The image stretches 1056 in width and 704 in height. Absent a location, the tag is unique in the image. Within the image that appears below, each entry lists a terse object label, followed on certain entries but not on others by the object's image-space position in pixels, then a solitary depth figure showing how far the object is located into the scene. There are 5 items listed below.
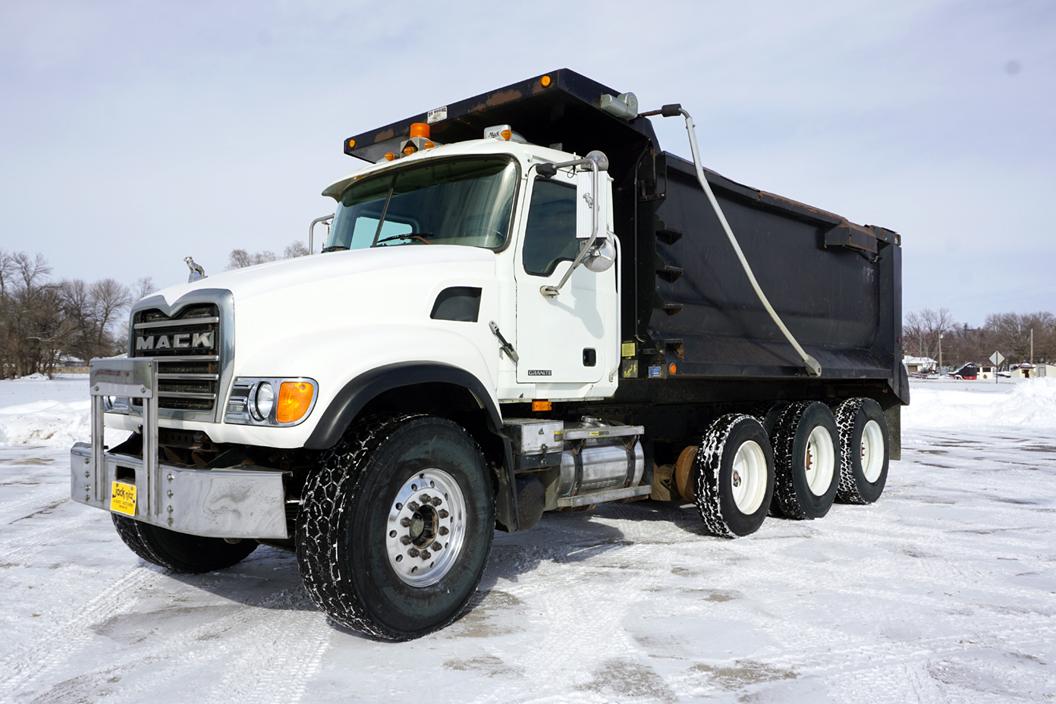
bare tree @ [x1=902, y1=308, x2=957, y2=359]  126.50
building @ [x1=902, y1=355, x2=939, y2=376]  109.94
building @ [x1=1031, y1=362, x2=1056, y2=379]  77.31
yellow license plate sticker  4.13
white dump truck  3.96
